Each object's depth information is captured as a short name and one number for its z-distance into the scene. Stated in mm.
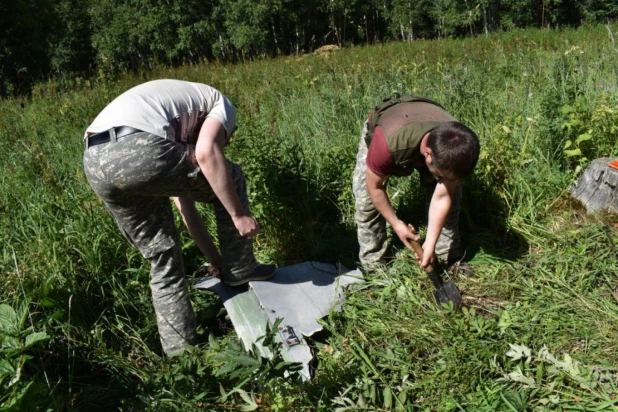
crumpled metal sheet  2557
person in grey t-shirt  2119
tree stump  2887
